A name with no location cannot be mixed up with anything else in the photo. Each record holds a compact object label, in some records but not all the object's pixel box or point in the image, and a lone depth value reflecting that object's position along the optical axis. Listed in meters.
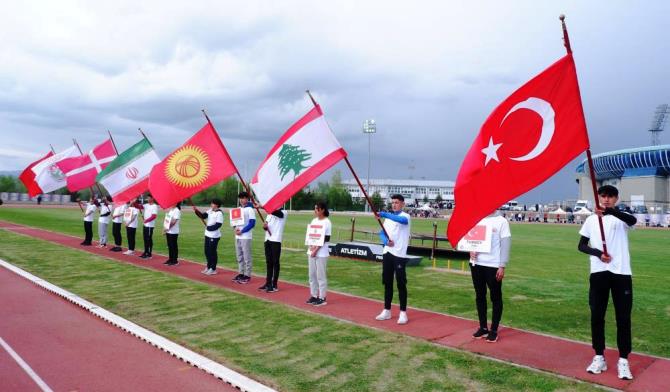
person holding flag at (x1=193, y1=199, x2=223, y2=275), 12.40
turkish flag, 5.74
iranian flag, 14.26
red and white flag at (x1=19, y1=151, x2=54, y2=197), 18.57
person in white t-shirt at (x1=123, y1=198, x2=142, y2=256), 16.22
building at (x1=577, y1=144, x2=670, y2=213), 91.12
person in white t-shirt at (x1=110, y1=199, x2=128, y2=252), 17.09
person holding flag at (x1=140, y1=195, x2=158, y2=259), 15.13
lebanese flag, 8.71
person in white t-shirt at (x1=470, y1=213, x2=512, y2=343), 6.73
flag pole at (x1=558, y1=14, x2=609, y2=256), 5.38
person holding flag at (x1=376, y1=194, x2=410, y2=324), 7.81
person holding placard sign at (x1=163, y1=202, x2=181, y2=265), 13.99
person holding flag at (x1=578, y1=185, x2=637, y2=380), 5.47
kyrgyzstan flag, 10.80
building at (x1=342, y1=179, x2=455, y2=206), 178.35
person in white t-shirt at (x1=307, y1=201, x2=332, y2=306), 9.06
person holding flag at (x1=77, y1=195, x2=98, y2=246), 17.78
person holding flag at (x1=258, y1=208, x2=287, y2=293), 10.23
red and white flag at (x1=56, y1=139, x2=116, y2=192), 16.64
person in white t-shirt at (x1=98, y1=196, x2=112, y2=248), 17.58
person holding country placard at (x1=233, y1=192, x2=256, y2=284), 11.29
